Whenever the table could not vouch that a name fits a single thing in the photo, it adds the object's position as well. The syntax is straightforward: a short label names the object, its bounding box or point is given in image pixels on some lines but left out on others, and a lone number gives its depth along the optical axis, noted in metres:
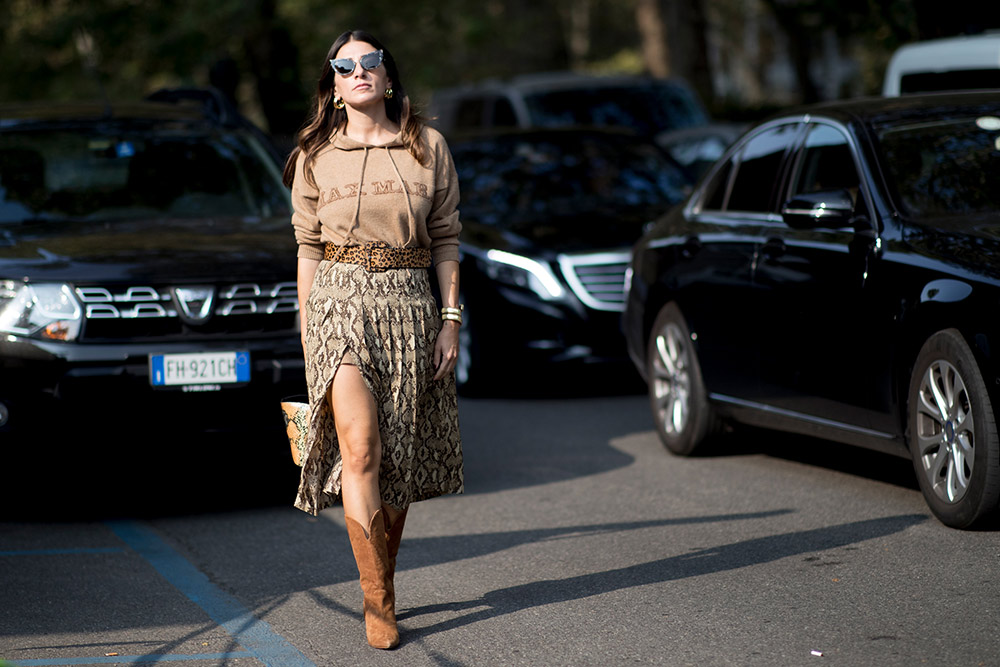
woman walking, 8.71
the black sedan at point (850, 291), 10.56
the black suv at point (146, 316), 11.79
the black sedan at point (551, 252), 18.02
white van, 18.05
